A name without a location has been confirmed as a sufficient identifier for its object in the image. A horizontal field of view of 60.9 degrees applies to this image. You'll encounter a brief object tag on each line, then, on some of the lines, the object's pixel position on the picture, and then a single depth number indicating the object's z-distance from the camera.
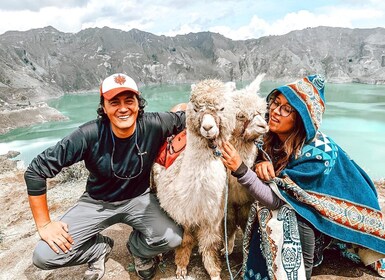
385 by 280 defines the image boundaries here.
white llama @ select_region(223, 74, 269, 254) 2.40
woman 2.03
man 2.28
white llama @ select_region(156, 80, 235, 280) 2.15
